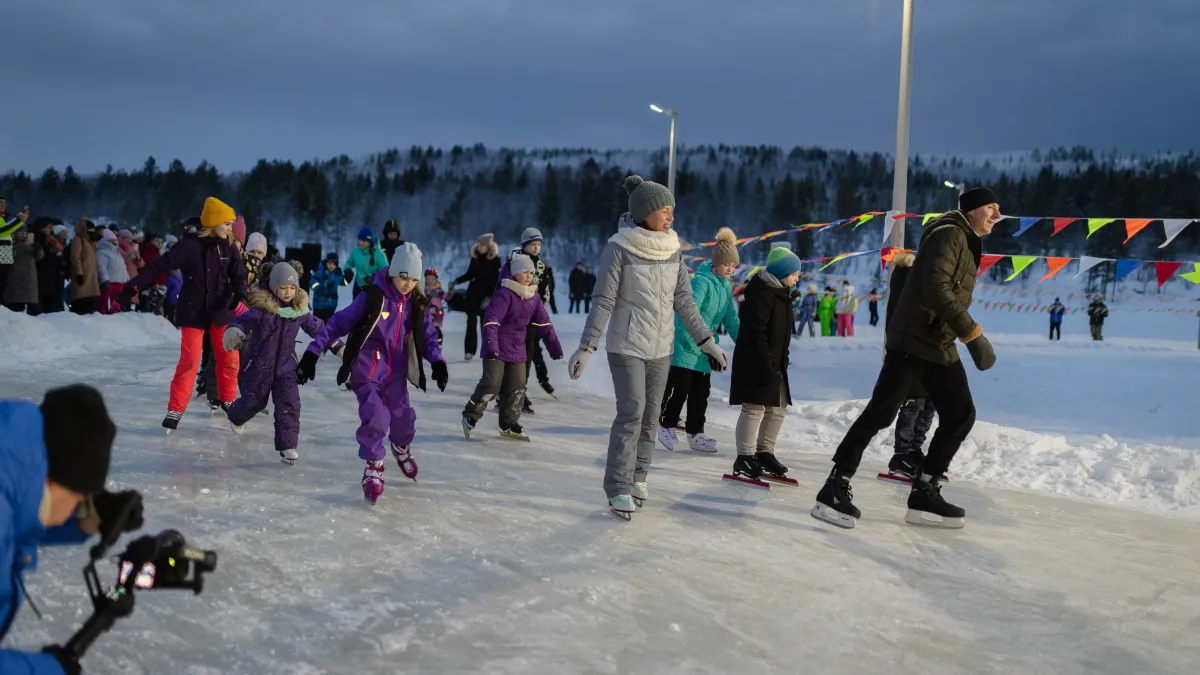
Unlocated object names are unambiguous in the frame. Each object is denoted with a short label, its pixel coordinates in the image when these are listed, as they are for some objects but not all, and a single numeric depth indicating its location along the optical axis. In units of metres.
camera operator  1.63
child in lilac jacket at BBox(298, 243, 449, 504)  5.22
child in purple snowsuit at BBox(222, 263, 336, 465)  6.08
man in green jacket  4.77
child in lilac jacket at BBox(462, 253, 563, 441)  7.27
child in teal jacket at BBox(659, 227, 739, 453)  7.07
